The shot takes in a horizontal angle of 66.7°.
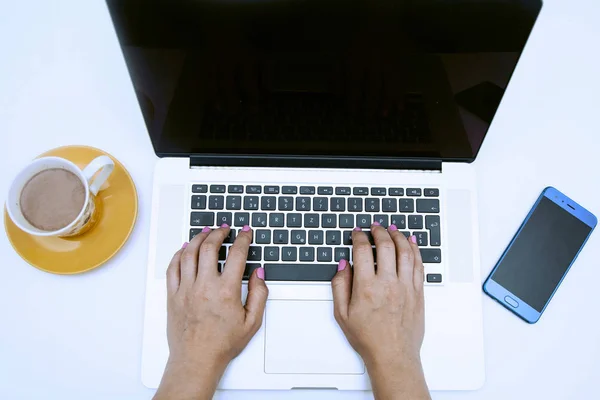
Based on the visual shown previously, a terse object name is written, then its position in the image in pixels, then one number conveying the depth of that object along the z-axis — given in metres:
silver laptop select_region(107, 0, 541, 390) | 0.52
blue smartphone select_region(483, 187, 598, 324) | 0.65
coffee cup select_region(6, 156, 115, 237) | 0.59
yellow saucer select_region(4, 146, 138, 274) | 0.64
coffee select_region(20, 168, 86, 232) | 0.60
